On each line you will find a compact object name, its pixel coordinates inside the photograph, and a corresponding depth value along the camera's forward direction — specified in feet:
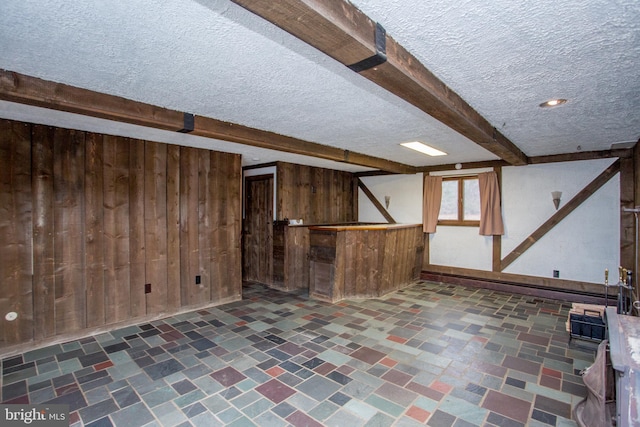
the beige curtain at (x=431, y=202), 20.89
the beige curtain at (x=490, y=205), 18.45
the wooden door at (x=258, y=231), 19.66
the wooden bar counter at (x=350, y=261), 16.08
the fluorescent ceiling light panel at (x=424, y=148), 14.25
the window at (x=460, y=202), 19.72
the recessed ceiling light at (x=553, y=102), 8.27
